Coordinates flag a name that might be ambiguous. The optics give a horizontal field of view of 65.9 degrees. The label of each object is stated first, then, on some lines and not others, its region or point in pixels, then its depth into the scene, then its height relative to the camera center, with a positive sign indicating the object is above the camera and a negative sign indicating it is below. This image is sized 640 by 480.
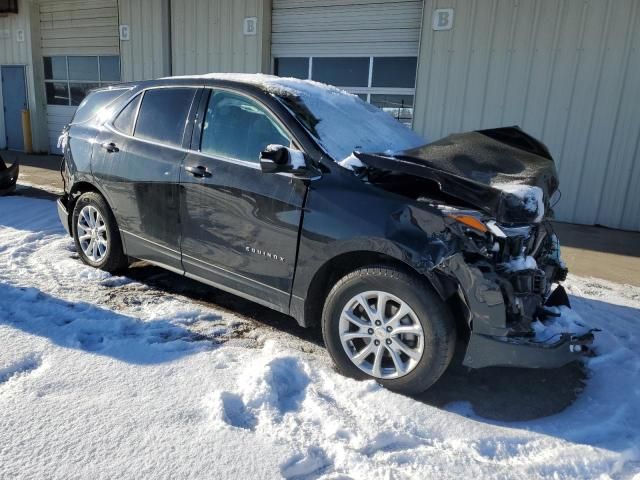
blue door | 14.34 -0.38
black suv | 2.68 -0.68
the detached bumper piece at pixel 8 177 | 7.97 -1.41
